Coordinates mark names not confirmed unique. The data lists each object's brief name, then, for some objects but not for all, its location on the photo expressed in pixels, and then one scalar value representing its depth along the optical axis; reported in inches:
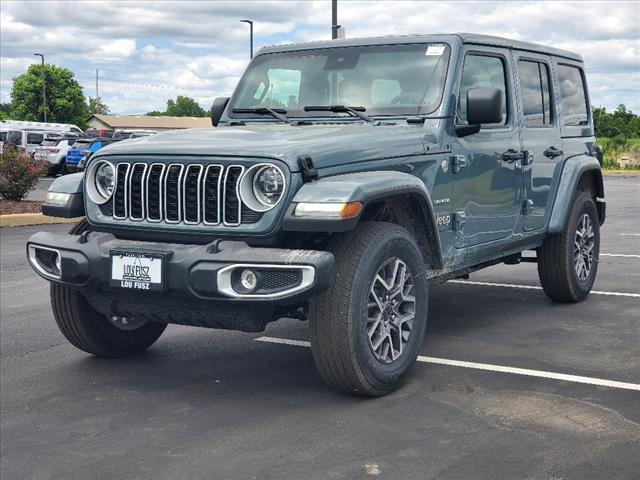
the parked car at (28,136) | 1475.1
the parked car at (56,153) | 1299.2
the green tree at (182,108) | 6963.6
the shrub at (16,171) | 687.1
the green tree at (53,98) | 4109.3
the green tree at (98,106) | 5925.2
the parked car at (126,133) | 1329.1
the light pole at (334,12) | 1023.0
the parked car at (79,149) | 1246.3
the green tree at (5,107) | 5695.9
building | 4507.9
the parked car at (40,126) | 1971.6
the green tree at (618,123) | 2541.8
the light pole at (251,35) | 1608.4
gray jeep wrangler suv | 192.4
